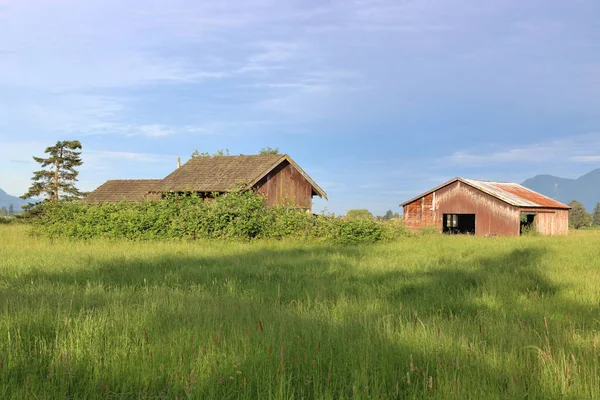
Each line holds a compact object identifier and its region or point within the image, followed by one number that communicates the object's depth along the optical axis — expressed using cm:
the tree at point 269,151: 6681
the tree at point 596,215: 13100
